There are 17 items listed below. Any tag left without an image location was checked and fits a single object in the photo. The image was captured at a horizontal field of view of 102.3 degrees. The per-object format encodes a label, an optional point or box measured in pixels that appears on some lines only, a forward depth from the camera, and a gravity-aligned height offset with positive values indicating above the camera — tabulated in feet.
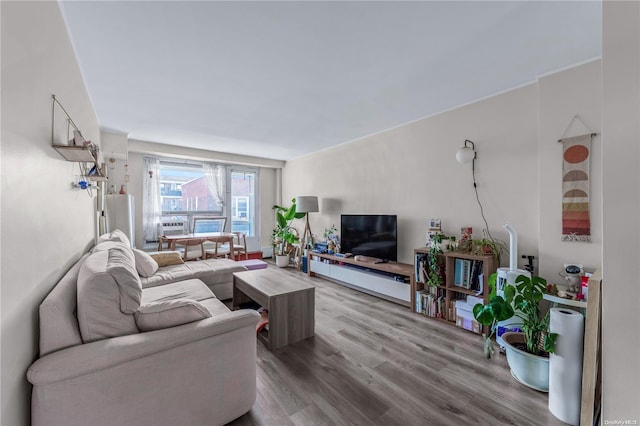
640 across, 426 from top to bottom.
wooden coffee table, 7.45 -2.88
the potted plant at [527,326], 5.64 -2.56
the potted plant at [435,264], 9.18 -1.87
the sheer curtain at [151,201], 15.52 +0.51
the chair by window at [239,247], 16.18 -2.39
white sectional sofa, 3.49 -2.28
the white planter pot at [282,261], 17.65 -3.44
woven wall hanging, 6.63 +0.69
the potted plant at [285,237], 17.28 -1.77
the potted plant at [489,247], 8.41 -1.12
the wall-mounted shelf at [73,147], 4.49 +1.12
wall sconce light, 8.98 +2.05
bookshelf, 8.20 -2.47
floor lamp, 15.76 +0.43
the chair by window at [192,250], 14.19 -2.40
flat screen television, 11.48 -1.14
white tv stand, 10.50 -2.96
